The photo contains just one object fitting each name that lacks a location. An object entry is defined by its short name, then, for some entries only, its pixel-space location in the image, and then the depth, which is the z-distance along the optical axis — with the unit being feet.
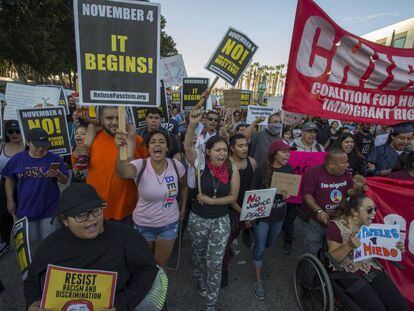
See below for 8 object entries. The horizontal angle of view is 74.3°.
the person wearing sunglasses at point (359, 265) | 8.04
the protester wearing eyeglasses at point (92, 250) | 5.33
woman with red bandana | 9.55
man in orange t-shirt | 9.05
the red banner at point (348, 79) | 9.45
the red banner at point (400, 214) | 9.84
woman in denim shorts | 8.91
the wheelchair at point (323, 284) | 8.09
